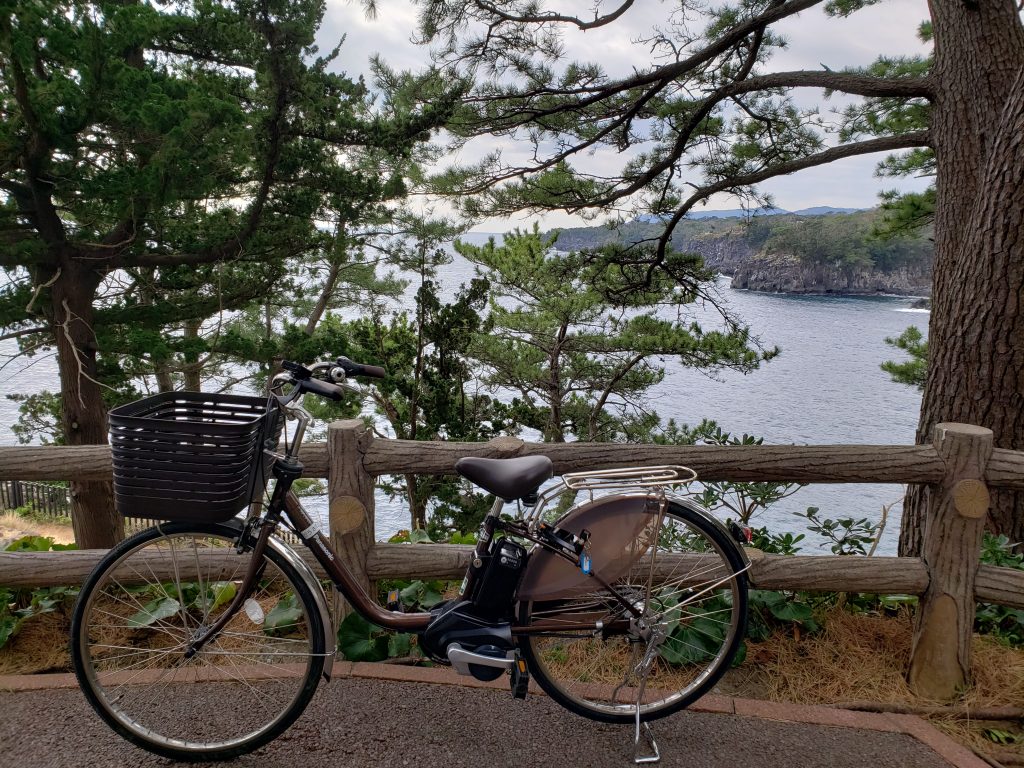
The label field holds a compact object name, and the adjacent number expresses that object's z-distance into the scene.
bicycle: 1.77
